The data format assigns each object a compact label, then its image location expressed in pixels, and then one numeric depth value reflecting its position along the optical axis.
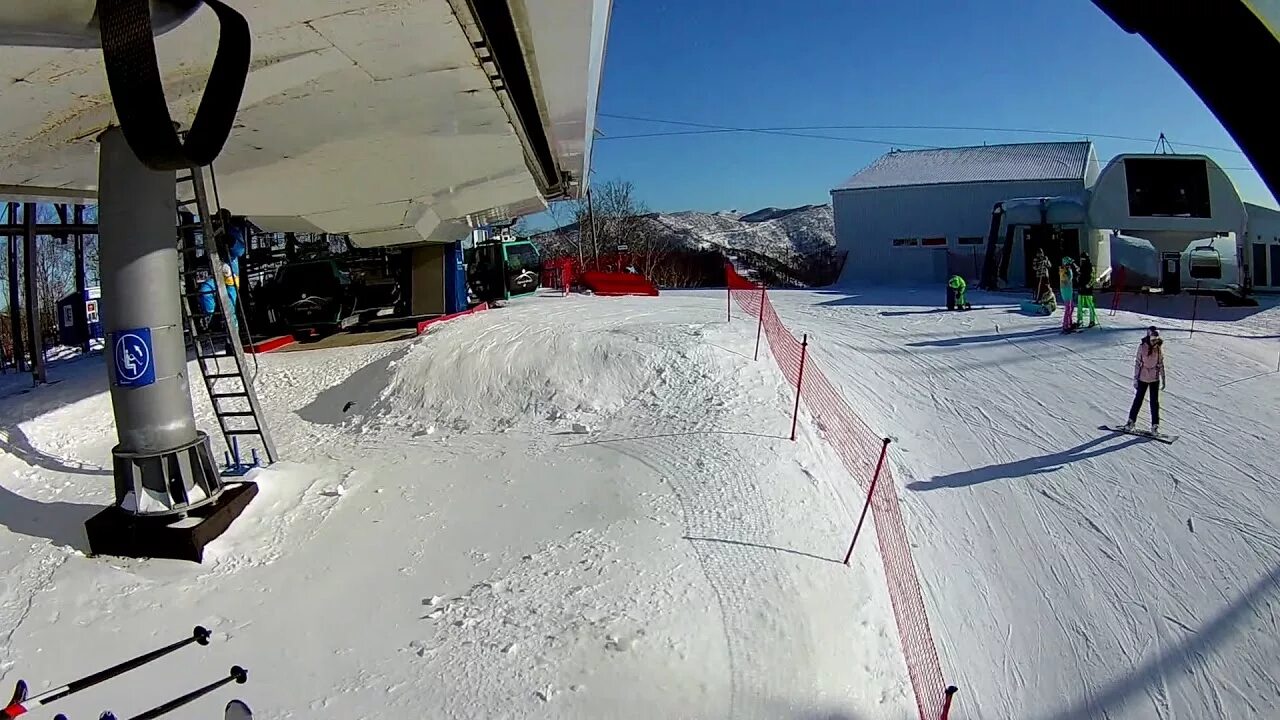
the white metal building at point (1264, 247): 22.42
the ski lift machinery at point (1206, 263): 23.98
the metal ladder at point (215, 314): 6.24
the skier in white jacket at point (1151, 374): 9.19
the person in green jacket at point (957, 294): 17.38
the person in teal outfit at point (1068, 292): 14.11
